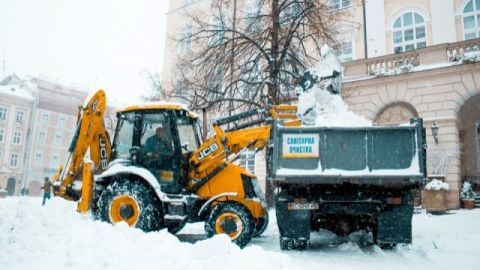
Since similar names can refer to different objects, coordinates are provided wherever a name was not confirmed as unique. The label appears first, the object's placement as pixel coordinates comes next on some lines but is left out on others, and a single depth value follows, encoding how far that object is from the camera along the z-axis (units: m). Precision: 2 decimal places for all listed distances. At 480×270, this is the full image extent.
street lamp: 15.47
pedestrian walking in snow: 17.45
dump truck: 5.90
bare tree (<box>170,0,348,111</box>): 13.23
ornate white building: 15.49
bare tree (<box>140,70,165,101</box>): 16.80
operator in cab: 7.55
